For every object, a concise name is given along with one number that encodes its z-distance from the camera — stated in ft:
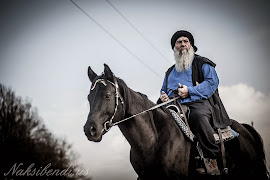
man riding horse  14.91
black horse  12.74
